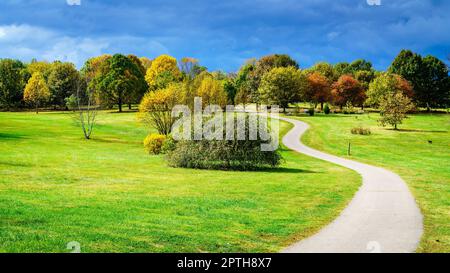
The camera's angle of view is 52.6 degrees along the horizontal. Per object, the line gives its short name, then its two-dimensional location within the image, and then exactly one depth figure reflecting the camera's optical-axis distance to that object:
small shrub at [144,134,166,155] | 46.91
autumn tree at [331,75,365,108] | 111.56
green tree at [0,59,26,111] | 106.12
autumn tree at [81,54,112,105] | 95.31
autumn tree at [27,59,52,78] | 113.96
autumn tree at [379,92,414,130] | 71.44
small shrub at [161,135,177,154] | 37.42
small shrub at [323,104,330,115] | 102.12
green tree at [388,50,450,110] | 115.06
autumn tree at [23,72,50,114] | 102.69
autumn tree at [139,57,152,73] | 165.05
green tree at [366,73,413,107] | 101.59
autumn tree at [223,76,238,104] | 109.00
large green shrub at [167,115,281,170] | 33.50
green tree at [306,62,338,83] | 126.56
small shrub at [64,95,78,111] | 74.72
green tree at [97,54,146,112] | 94.21
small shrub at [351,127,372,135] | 66.94
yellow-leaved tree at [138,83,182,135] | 57.53
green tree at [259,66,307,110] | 104.62
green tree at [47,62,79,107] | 106.75
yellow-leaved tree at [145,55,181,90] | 113.12
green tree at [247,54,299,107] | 117.40
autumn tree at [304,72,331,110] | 111.19
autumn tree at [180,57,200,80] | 126.55
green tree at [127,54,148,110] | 98.22
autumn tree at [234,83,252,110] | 111.39
